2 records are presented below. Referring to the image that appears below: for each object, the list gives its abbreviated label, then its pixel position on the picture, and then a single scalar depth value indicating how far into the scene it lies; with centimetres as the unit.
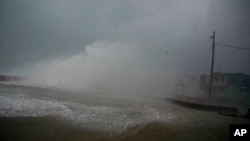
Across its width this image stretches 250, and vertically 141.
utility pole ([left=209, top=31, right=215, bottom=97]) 3778
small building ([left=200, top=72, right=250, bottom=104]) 4674
